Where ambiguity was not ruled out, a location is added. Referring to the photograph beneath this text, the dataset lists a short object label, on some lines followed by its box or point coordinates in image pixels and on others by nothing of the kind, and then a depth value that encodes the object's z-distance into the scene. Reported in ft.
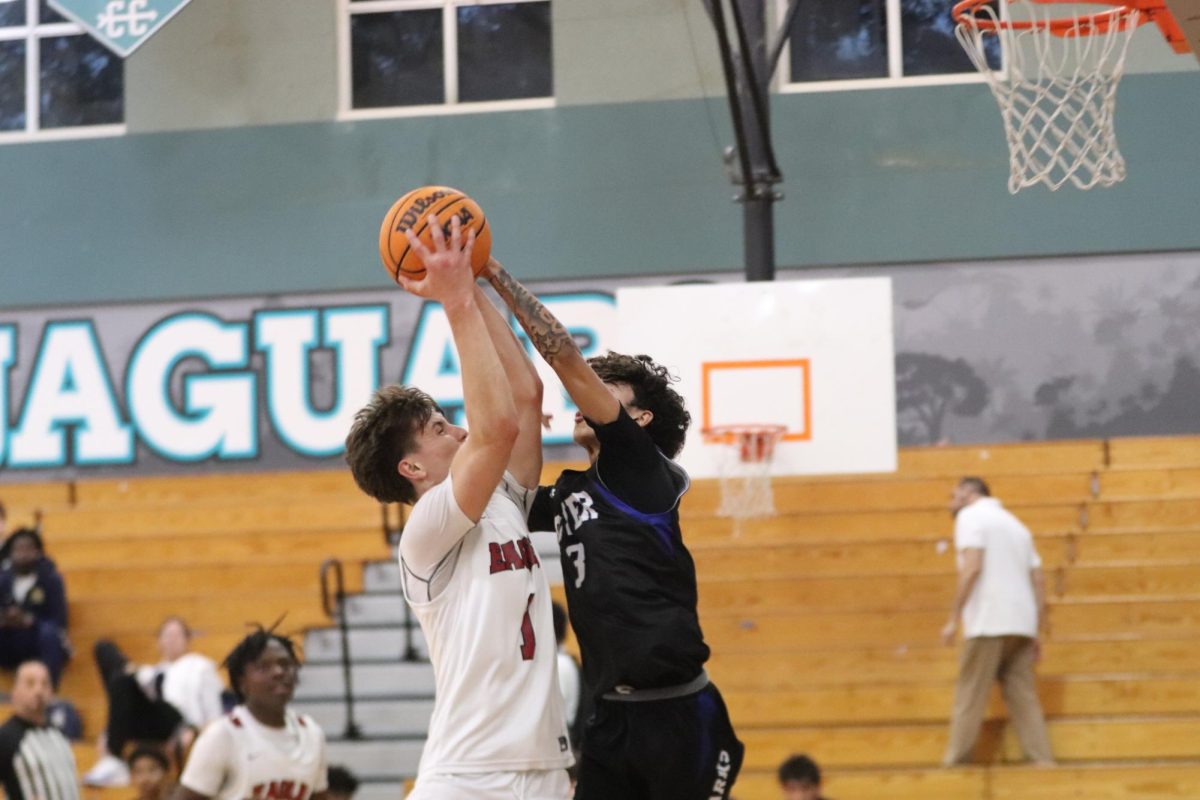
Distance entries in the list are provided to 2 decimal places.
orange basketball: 22.57
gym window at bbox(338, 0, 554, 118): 72.71
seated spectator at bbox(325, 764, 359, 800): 41.93
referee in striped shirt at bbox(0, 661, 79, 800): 42.90
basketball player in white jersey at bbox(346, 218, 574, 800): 21.57
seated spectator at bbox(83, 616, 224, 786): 51.03
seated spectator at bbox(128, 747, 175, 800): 41.68
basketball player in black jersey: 23.26
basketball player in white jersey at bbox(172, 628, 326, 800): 34.61
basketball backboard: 46.11
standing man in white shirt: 50.95
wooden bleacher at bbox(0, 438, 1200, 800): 52.66
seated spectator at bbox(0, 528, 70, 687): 60.55
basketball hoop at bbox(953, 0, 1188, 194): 37.92
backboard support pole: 46.48
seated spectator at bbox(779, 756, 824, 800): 42.70
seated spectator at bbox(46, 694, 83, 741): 58.80
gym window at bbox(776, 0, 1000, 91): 69.78
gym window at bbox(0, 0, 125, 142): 76.37
